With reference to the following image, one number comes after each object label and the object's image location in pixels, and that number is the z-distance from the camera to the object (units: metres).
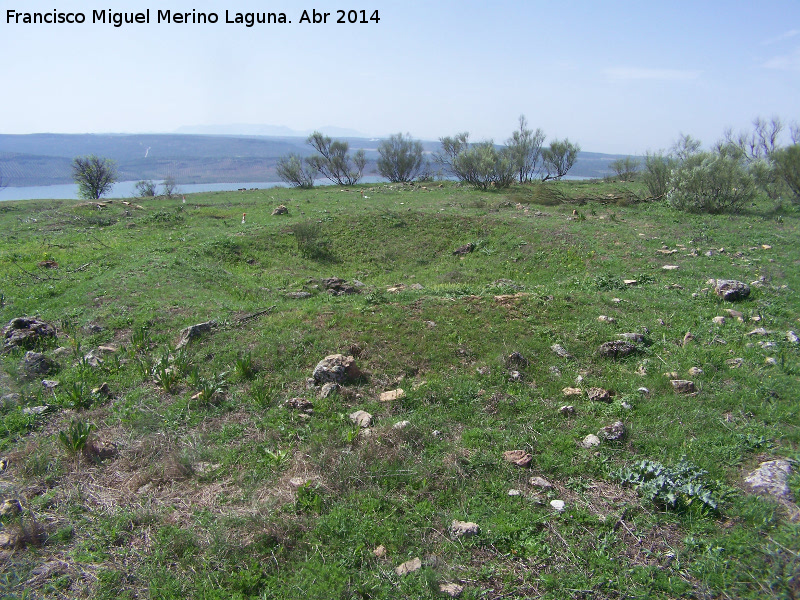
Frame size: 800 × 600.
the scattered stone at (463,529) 3.92
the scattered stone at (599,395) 5.96
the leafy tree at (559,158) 41.12
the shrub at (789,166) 20.09
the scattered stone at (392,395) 6.07
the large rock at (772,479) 4.04
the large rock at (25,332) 7.90
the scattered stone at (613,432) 5.07
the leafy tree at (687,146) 26.59
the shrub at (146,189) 32.78
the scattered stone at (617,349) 7.02
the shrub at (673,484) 4.07
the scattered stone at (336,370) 6.51
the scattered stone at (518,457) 4.75
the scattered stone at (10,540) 3.97
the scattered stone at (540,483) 4.46
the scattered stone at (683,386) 6.00
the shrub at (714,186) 18.28
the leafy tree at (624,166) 40.19
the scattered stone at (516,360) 6.79
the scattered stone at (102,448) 5.22
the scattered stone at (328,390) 6.20
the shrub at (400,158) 42.97
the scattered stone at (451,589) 3.41
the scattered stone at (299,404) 5.98
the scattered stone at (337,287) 11.27
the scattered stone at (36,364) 7.11
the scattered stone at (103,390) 6.53
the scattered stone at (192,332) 7.72
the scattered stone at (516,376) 6.48
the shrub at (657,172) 22.67
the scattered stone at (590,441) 5.04
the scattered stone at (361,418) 5.57
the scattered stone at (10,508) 4.33
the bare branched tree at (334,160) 42.09
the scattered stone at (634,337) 7.36
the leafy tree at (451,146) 41.23
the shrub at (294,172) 37.56
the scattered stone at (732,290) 9.06
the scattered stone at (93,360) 7.31
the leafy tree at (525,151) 38.12
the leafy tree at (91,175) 33.91
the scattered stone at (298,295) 10.79
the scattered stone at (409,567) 3.60
